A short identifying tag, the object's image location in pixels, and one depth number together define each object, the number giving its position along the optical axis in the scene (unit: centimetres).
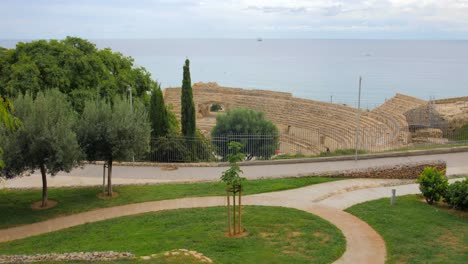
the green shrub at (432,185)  1598
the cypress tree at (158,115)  2603
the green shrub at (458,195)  1514
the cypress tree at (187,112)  2661
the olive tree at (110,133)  1727
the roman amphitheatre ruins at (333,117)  3384
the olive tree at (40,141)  1558
